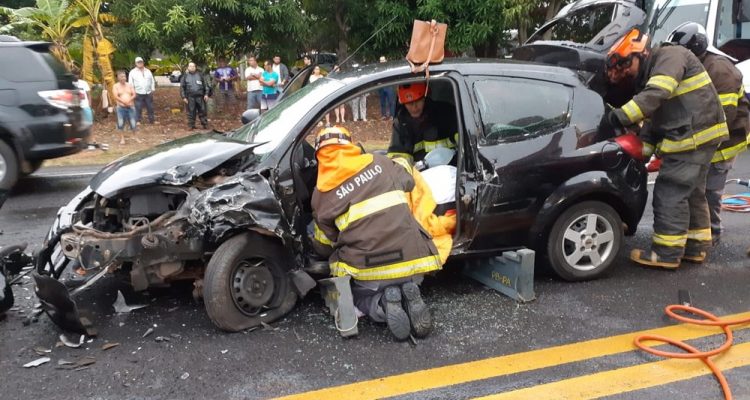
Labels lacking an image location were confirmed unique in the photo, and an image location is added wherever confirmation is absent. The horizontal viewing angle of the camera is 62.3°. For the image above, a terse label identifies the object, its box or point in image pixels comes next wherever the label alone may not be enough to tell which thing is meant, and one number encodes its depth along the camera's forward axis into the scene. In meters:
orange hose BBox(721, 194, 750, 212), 6.39
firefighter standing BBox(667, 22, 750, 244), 4.98
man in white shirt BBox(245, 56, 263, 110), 13.70
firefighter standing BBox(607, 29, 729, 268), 4.45
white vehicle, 9.54
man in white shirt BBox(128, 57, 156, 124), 13.50
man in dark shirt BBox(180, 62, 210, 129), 14.02
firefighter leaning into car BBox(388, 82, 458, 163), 4.80
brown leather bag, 4.00
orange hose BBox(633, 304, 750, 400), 3.11
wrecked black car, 3.48
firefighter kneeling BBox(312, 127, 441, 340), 3.64
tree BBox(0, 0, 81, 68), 14.52
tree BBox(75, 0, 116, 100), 14.43
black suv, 7.52
